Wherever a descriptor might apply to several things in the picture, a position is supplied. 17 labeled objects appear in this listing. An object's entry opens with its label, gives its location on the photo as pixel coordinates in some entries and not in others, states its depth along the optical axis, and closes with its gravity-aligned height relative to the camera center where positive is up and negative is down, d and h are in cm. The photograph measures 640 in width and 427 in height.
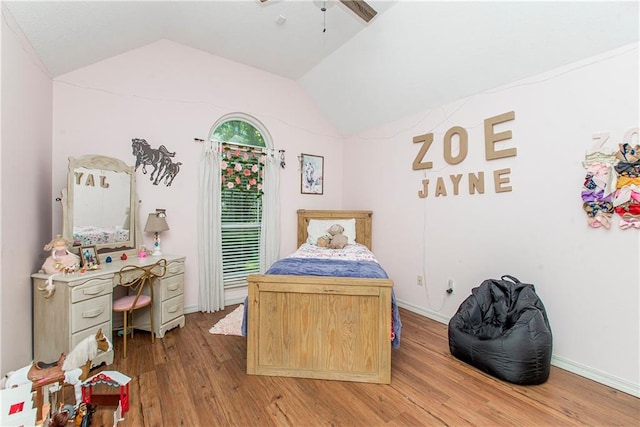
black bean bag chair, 179 -87
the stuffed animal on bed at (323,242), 326 -31
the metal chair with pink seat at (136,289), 217 -65
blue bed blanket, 201 -42
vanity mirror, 219 +13
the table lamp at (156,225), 268 -7
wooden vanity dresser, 183 -64
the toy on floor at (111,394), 143 -94
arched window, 327 +30
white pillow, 346 -15
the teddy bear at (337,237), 319 -25
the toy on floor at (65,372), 135 -80
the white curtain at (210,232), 307 -16
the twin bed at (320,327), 183 -77
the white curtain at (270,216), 351 +2
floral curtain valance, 324 +62
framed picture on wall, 386 +63
